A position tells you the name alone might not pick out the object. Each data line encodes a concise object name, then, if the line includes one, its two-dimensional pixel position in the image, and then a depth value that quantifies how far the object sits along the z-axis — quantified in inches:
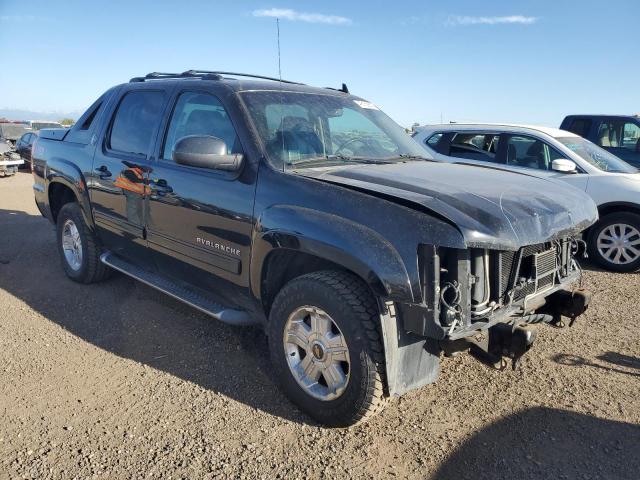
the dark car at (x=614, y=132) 334.3
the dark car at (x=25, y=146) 719.7
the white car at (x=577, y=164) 252.5
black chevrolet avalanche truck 102.3
